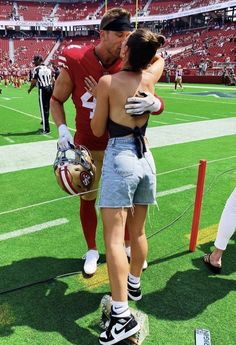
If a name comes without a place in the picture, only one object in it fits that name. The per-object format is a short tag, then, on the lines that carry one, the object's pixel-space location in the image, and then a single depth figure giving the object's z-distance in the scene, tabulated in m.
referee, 9.44
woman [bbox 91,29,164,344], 2.25
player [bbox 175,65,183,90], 24.44
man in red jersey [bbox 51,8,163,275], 2.65
